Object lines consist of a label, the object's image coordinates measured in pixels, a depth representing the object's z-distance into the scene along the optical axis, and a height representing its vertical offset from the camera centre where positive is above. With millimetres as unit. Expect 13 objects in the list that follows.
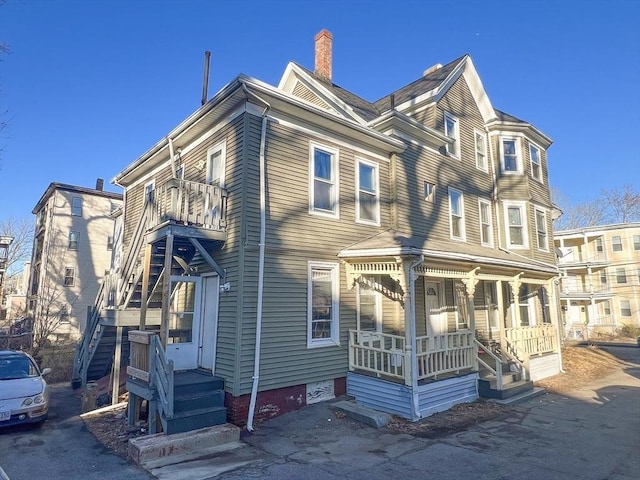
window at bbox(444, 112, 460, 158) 14727 +6505
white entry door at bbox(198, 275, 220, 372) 9102 -382
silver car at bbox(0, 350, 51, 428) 7879 -1817
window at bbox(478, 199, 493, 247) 15430 +3221
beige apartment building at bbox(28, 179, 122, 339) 27609 +4076
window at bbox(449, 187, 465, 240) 14031 +3269
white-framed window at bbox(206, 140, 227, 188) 9617 +3521
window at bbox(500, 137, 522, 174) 16656 +6290
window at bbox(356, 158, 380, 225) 11180 +3205
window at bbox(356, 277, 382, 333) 10633 -15
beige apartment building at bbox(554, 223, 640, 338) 35062 +2487
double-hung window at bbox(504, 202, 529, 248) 16172 +3276
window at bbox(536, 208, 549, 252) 16766 +3217
